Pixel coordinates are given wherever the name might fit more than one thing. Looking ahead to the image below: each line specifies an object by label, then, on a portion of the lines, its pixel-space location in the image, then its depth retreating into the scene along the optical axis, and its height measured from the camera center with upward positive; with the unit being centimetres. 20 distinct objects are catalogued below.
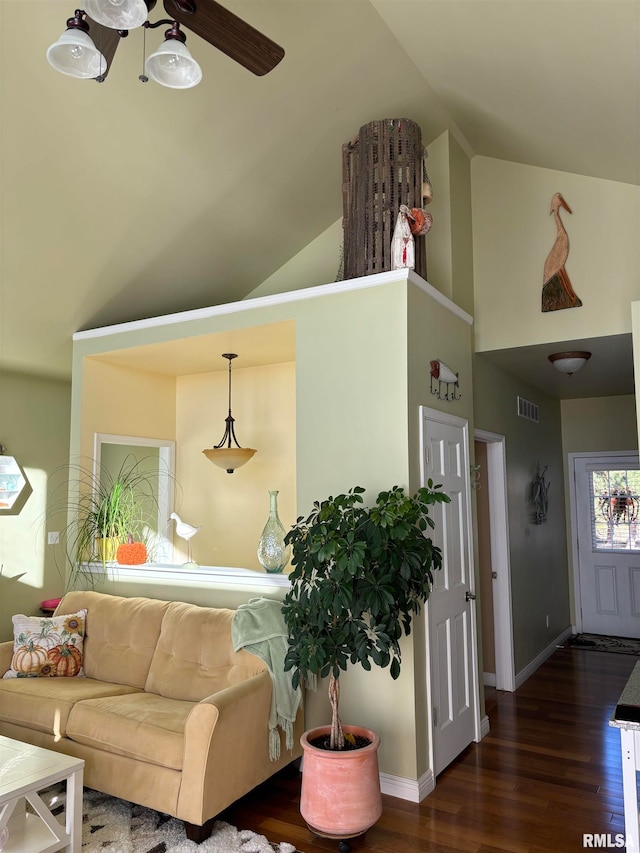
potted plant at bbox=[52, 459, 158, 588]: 440 -15
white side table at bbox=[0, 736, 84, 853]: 237 -111
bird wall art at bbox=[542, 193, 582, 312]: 427 +145
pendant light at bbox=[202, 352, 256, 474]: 457 +31
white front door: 663 -48
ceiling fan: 187 +139
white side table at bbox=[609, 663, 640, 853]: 207 -85
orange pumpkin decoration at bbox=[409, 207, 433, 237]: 357 +152
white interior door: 344 -60
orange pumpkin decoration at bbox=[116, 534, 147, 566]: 428 -35
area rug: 267 -142
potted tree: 271 -48
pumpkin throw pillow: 369 -84
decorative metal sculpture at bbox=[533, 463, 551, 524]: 580 +0
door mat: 613 -144
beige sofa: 274 -100
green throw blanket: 313 -73
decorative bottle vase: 371 -28
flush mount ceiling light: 461 +97
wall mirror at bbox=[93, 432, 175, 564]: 484 +29
